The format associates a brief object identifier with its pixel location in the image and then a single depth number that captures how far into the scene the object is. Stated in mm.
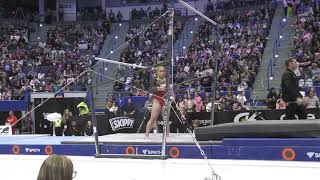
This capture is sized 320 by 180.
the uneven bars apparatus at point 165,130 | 5707
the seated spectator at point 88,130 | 11922
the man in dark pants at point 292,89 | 6844
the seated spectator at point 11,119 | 16323
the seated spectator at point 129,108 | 14136
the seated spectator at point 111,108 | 14328
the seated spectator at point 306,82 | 13742
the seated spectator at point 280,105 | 11602
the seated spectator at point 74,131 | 12026
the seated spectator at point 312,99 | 11796
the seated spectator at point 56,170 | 2514
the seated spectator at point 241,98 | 13320
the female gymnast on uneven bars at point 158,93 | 7277
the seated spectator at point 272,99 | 12102
